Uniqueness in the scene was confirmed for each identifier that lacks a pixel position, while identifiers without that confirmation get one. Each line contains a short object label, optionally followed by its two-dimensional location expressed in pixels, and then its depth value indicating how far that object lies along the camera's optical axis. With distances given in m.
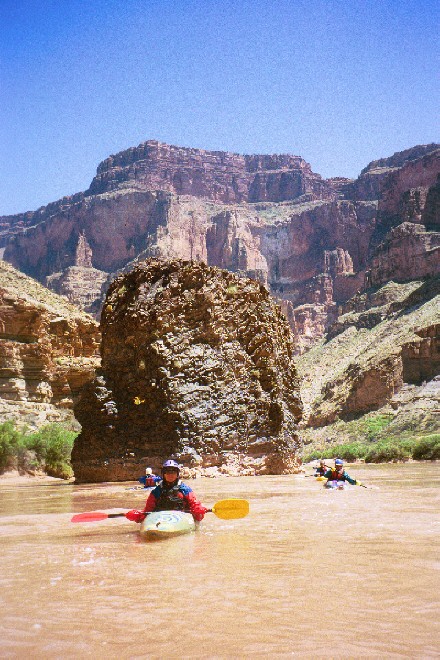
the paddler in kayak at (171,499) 7.96
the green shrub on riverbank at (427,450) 35.81
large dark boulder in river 18.97
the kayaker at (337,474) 15.07
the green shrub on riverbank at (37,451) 26.00
